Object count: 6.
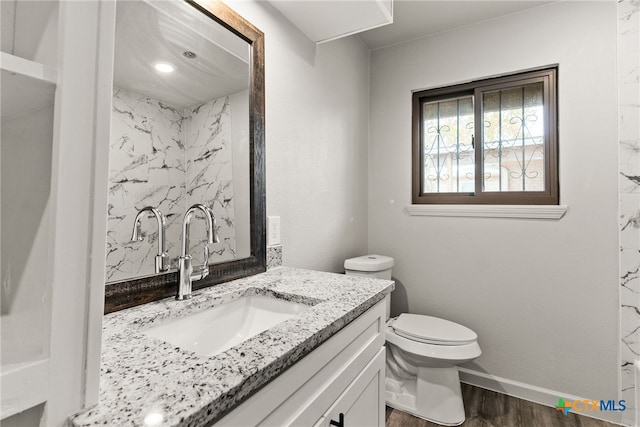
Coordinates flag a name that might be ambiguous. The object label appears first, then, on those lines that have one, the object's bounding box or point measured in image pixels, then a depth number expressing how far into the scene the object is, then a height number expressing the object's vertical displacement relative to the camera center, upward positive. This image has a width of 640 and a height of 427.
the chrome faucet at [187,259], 0.92 -0.12
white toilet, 1.62 -0.79
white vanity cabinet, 0.58 -0.40
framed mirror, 0.86 +0.24
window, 1.89 +0.54
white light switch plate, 1.38 -0.05
